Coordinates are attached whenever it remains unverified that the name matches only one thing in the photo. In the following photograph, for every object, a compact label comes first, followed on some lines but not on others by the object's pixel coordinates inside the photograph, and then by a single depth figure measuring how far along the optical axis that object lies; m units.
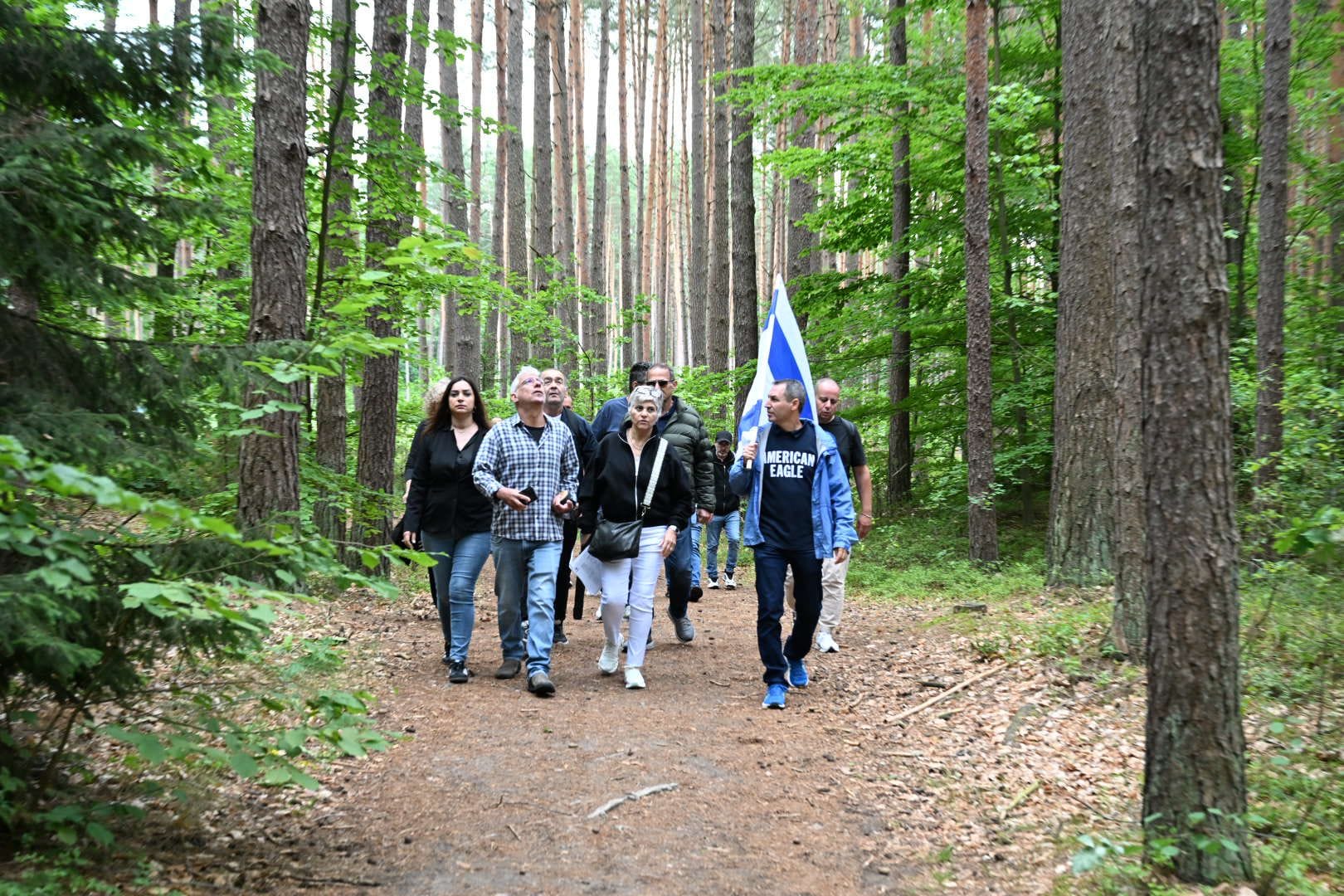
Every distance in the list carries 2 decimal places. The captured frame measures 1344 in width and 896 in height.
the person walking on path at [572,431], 8.30
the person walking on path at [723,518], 10.74
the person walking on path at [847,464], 8.32
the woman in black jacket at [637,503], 7.09
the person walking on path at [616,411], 8.91
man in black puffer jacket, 7.86
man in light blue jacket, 6.65
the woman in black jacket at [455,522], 7.11
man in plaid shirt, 6.88
